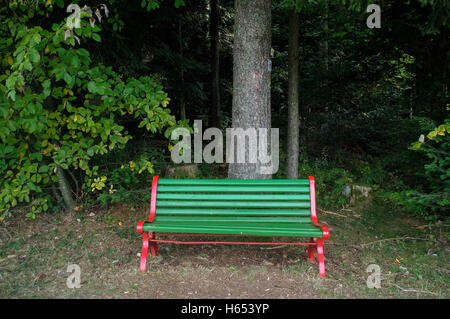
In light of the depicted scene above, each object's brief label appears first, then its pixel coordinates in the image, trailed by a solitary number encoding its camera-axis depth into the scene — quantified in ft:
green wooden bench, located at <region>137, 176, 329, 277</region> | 12.87
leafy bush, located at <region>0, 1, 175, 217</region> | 12.12
